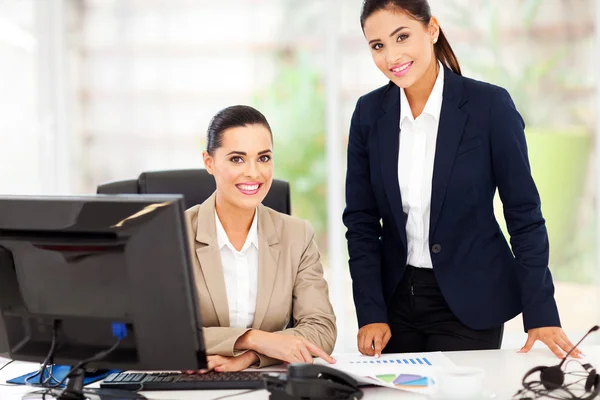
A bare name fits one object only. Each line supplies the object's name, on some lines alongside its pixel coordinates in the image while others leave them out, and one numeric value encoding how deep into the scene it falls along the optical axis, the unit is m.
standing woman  2.90
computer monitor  2.44
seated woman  2.88
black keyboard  2.64
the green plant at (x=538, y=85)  4.73
